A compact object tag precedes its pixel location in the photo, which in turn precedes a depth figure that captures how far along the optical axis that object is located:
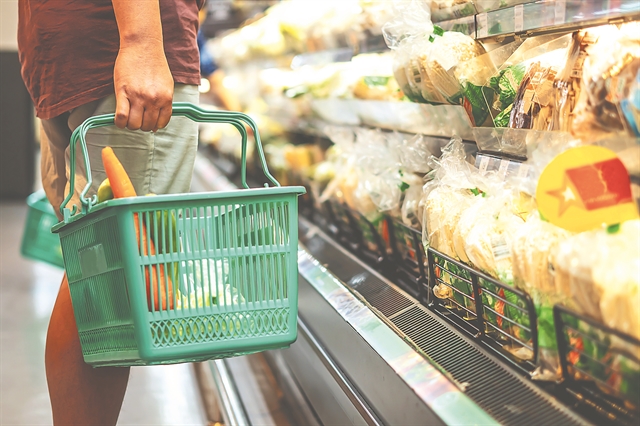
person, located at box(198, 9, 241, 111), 5.89
